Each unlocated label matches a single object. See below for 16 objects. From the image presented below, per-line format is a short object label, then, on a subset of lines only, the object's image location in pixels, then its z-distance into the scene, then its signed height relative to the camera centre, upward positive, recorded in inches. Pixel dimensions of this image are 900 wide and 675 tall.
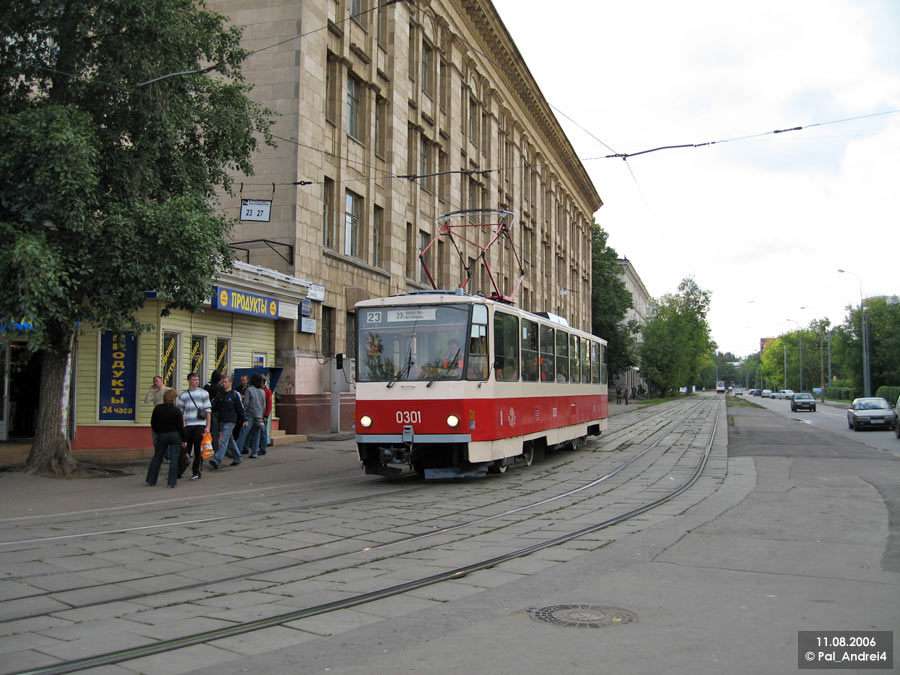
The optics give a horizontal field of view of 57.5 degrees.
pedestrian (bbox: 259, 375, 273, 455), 724.0 -41.7
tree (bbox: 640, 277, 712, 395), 3833.7 +220.4
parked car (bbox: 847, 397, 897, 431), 1229.1 -47.4
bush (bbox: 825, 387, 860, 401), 3205.7 -42.1
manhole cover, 213.6 -62.3
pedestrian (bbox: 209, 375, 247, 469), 620.1 -22.6
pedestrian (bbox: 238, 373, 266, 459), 689.6 -20.8
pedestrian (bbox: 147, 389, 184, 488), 512.7 -31.2
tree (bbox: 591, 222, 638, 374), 3053.6 +299.4
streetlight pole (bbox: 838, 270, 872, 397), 1893.9 +58.6
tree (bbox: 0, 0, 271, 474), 465.4 +131.2
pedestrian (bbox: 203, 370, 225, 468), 639.8 -12.3
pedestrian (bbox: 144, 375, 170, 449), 613.3 -7.4
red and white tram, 531.8 -0.9
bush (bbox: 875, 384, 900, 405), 2285.9 -24.3
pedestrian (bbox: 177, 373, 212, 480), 552.1 -18.7
